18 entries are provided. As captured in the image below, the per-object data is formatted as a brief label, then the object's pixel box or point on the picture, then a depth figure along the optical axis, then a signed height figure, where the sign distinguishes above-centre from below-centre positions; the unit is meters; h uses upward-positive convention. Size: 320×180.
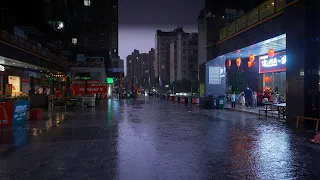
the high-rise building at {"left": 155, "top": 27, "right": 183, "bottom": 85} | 157.68 +21.58
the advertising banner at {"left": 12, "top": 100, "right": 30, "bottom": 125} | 14.45 -1.02
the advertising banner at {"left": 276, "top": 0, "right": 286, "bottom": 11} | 15.83 +4.67
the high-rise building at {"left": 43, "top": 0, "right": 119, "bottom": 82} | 71.16 +15.36
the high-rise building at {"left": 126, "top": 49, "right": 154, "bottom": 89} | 173.48 +4.49
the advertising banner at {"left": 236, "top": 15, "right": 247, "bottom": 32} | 20.78 +4.81
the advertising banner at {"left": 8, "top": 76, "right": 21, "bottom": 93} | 31.73 +0.87
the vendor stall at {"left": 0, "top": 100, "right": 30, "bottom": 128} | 14.02 -1.09
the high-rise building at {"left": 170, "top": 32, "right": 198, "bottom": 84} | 117.88 +13.70
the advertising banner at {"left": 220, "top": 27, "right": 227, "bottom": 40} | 24.17 +4.76
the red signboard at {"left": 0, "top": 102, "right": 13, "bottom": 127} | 13.98 -1.08
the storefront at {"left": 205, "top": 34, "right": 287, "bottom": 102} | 23.03 +1.88
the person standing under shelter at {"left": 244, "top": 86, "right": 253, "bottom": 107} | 25.55 -0.42
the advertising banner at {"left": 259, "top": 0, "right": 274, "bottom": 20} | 17.27 +4.87
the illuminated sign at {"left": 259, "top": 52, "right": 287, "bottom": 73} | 23.47 +2.34
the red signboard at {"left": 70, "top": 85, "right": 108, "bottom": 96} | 38.12 +0.22
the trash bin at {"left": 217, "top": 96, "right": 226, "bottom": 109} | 26.48 -1.01
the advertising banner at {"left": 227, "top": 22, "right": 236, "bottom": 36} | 22.47 +4.78
